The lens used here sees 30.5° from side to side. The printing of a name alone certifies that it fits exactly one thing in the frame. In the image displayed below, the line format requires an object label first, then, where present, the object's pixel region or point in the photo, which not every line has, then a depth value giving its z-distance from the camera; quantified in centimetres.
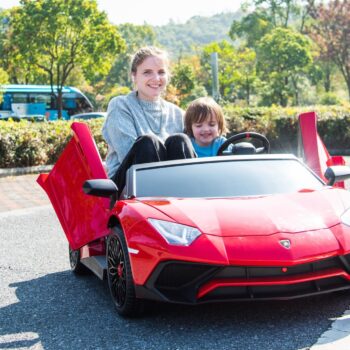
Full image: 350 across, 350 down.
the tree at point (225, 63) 4744
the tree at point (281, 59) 5153
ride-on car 345
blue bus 4216
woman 470
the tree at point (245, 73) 4944
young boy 517
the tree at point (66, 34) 3541
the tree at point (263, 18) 6556
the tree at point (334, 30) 5075
